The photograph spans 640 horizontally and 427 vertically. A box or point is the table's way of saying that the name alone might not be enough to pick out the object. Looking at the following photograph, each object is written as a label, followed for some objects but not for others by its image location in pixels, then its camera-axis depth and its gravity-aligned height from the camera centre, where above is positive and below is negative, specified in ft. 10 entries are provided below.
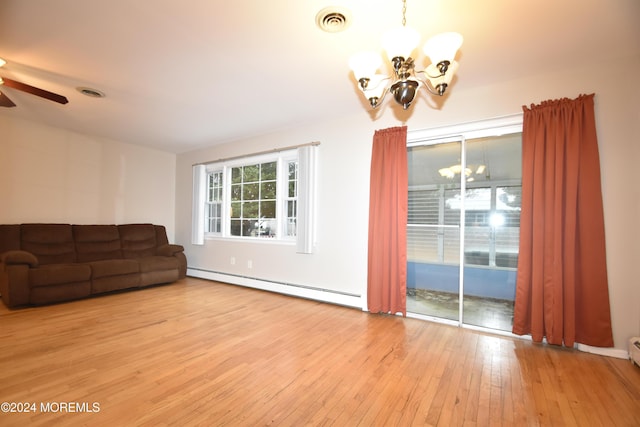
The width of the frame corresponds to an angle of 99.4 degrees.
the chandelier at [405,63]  4.75 +3.00
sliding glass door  10.21 +0.01
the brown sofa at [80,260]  11.03 -2.29
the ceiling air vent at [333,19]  5.93 +4.57
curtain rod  12.97 +3.56
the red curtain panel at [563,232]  7.65 -0.25
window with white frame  14.37 +1.17
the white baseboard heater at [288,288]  11.80 -3.54
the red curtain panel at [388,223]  10.44 -0.13
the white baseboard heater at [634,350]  6.99 -3.28
